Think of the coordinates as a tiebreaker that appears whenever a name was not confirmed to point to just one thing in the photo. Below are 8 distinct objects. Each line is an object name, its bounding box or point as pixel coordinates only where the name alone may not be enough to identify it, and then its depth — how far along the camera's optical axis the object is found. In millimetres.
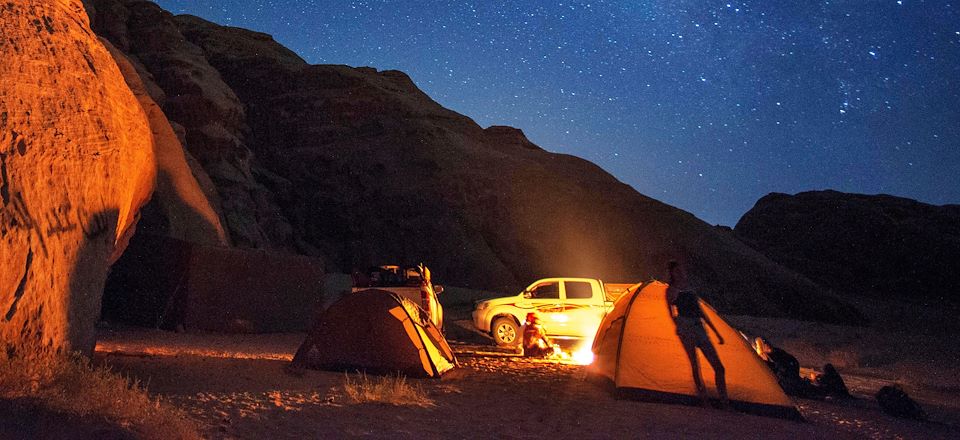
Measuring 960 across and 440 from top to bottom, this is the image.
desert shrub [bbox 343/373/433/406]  8148
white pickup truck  16641
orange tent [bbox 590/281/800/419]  9141
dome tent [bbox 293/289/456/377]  10852
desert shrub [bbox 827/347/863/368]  16938
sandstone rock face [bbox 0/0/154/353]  7078
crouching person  14414
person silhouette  9070
